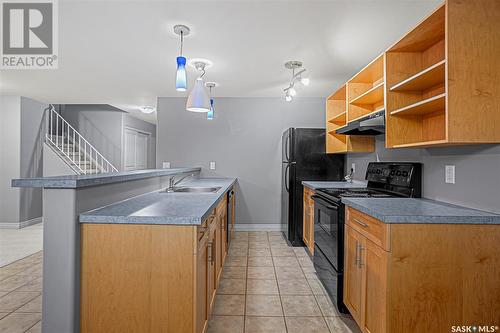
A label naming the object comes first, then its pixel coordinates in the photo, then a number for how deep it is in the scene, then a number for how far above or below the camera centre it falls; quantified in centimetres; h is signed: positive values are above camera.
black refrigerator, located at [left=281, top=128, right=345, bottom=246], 385 +2
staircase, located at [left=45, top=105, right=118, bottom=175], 540 +38
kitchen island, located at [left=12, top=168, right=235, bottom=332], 147 -42
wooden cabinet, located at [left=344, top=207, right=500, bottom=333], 149 -61
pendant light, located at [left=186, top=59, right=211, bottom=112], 237 +59
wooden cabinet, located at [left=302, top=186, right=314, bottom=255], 328 -70
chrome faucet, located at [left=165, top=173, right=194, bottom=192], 274 -21
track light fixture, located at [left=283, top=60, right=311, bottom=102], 313 +119
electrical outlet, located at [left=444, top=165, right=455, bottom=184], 192 -5
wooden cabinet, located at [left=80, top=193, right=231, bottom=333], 147 -62
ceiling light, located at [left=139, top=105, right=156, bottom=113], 566 +120
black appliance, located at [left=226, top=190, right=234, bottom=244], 358 -63
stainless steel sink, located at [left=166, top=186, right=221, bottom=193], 289 -25
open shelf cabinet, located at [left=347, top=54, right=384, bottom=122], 281 +74
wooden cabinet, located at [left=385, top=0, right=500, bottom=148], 154 +55
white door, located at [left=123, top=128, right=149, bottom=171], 682 +43
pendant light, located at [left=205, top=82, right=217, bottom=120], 387 +120
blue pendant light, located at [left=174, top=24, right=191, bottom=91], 210 +70
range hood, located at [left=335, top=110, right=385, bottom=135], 230 +39
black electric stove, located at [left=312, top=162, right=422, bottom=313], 221 -36
